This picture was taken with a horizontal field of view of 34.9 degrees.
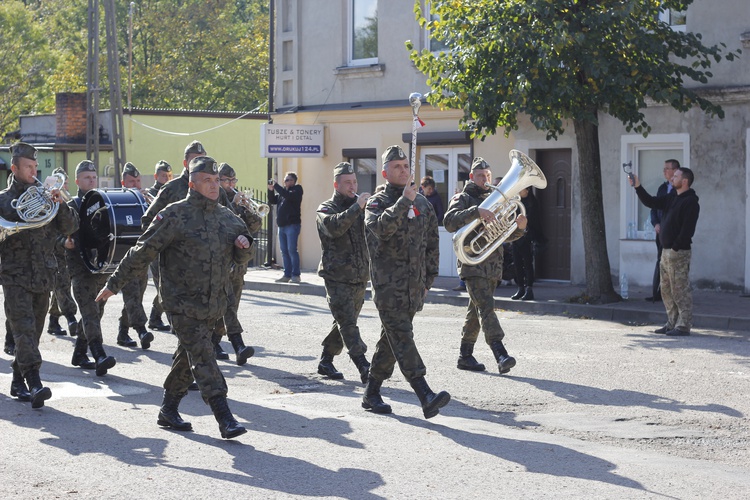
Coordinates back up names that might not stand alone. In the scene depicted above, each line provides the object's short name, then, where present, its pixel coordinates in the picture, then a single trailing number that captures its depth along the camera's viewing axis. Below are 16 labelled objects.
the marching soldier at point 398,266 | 8.52
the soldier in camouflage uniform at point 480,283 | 10.70
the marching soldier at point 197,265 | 7.86
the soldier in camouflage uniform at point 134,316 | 12.57
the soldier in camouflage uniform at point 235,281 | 11.41
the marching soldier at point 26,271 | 9.23
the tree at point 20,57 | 44.97
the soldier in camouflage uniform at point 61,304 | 11.91
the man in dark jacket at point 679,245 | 13.46
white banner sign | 22.47
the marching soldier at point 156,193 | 13.50
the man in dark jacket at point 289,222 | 20.77
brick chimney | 35.66
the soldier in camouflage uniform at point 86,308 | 10.78
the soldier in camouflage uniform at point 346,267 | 9.98
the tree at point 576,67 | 15.37
